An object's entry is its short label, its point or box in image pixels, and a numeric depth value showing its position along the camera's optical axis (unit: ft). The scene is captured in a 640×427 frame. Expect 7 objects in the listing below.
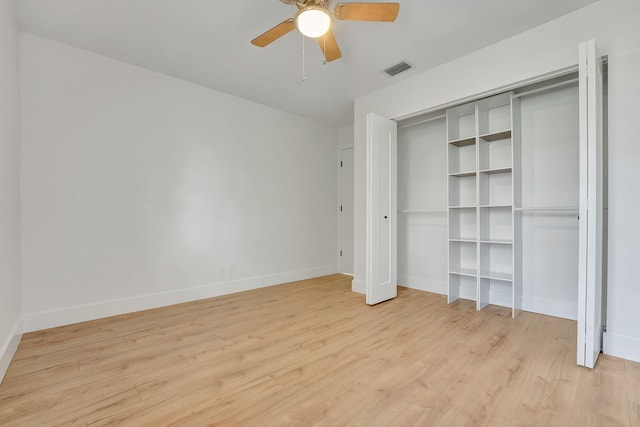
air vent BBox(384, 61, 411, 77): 10.37
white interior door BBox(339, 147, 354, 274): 17.15
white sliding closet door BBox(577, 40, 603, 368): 6.21
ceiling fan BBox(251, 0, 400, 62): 6.02
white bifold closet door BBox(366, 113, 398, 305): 10.98
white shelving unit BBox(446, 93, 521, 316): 10.08
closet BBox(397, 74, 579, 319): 9.46
